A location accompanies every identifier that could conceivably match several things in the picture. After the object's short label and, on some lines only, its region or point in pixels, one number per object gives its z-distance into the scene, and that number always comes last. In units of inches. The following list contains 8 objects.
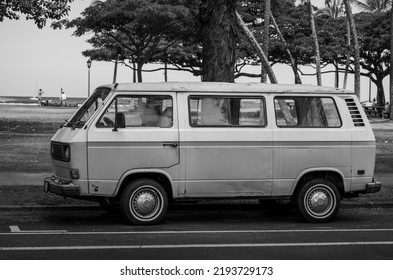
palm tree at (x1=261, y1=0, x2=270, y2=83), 1525.6
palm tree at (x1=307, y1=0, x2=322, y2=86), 1759.4
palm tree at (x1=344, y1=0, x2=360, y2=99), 1722.1
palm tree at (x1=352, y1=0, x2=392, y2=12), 3041.3
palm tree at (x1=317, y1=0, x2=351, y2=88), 3070.9
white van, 472.4
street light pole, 2708.2
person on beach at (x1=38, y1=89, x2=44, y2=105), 3605.1
